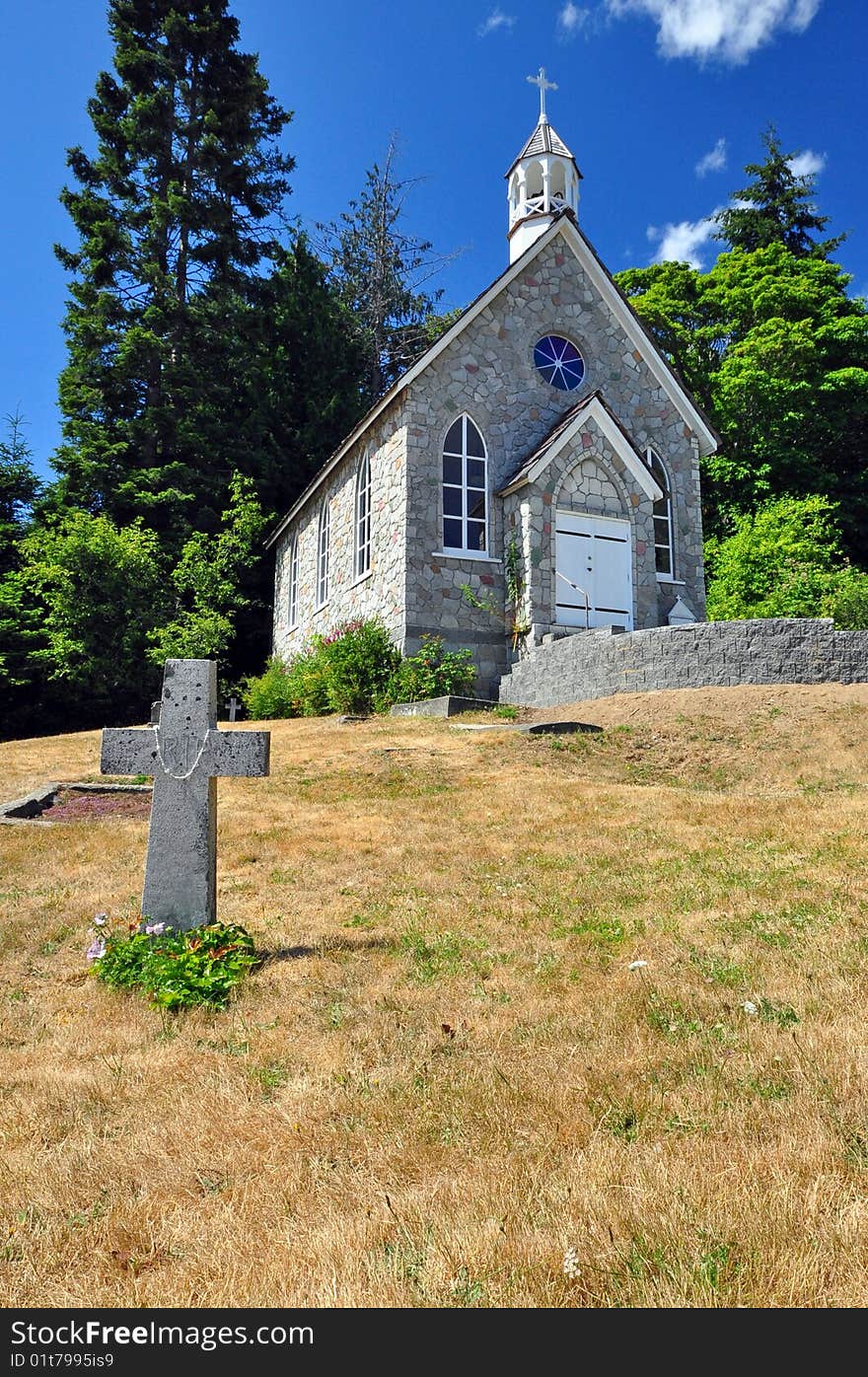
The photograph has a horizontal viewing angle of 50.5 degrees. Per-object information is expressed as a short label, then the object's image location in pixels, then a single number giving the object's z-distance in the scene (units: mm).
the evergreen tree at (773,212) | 35844
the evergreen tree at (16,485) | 29484
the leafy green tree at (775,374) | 29438
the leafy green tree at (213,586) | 24922
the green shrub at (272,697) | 20906
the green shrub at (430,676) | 17281
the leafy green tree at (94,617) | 24531
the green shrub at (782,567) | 20406
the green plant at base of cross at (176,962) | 4520
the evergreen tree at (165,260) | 28328
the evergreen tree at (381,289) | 36656
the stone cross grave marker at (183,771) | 5320
